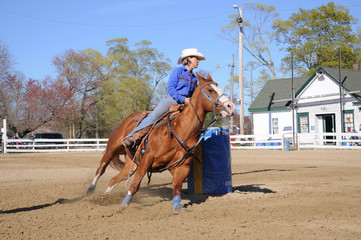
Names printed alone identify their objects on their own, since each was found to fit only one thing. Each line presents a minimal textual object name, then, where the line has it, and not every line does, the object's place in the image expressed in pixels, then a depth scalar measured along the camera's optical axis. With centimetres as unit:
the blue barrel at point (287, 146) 2625
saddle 697
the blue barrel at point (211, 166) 805
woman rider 705
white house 3052
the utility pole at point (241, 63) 2883
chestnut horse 654
